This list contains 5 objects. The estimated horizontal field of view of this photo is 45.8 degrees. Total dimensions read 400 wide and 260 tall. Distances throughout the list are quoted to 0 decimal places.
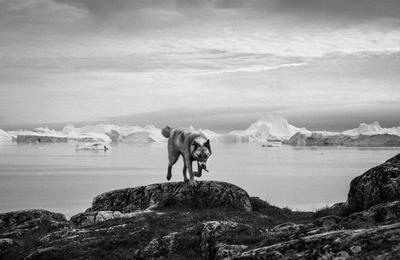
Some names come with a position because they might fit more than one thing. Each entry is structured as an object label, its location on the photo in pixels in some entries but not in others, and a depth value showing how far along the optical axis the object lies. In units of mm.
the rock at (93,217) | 13743
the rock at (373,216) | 8149
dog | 13312
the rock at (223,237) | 8773
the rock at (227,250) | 8500
